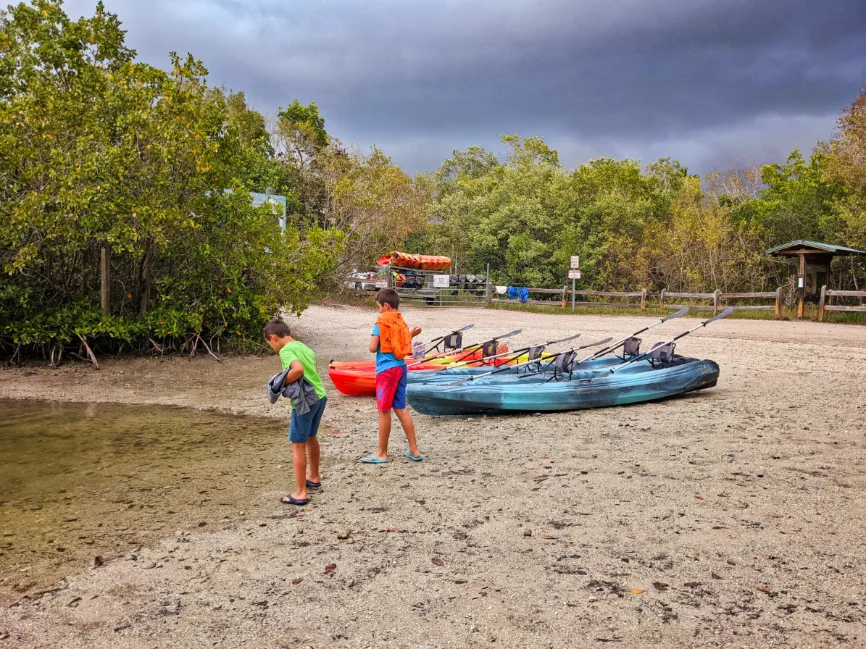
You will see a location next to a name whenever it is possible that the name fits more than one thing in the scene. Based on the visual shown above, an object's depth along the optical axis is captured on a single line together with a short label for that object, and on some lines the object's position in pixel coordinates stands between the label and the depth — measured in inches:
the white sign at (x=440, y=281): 1180.5
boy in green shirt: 197.3
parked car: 1144.4
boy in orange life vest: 235.5
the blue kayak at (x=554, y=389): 319.9
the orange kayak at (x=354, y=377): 381.1
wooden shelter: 836.0
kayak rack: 1184.8
